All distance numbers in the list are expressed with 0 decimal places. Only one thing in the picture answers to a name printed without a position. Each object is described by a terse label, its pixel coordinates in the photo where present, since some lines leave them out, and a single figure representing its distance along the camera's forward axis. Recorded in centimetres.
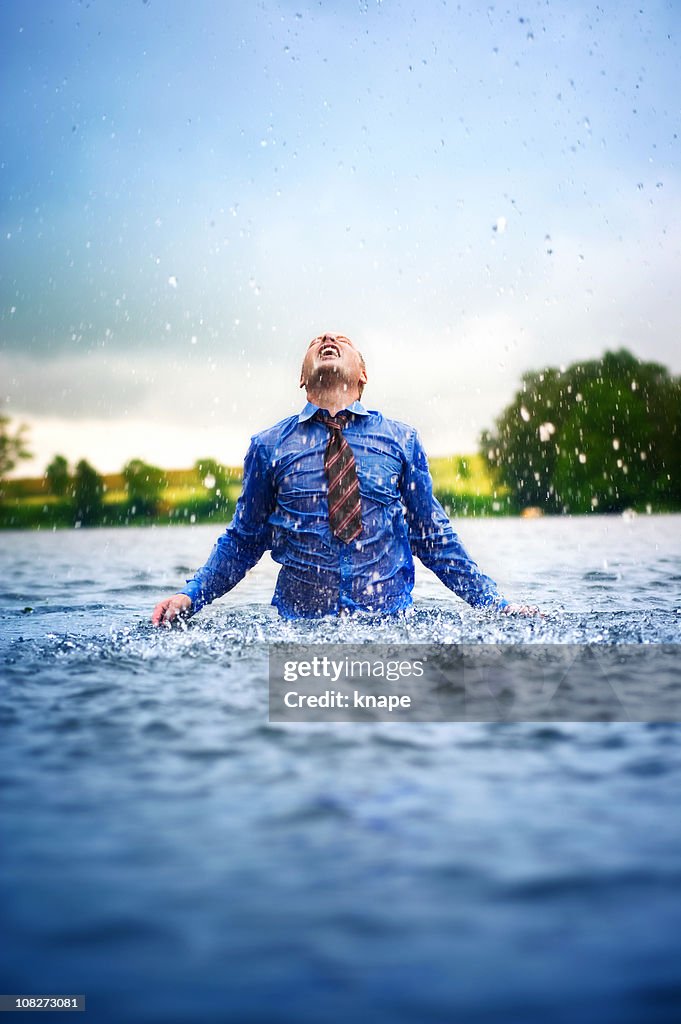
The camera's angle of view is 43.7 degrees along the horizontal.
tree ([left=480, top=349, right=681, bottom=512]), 4756
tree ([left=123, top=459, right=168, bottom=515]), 4531
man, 518
